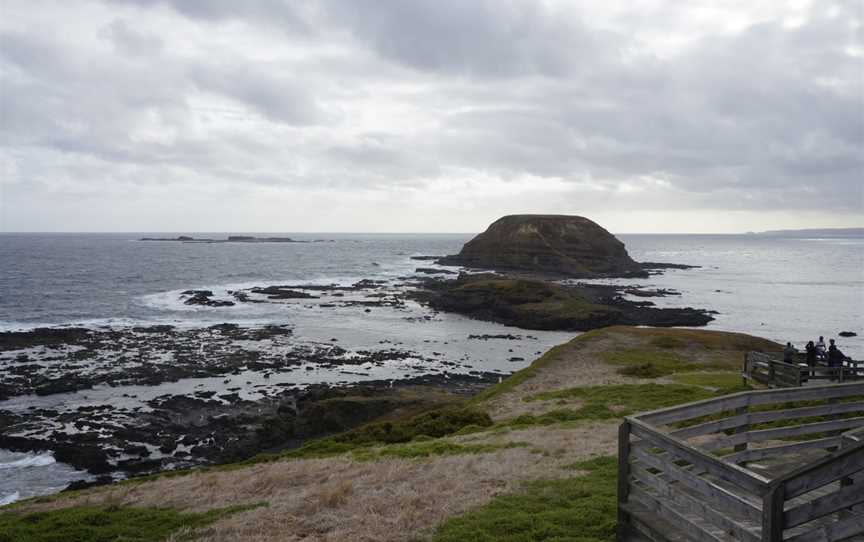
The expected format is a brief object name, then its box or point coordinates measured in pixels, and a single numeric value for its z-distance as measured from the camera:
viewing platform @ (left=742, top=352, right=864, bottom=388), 20.83
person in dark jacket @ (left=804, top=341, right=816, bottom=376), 23.41
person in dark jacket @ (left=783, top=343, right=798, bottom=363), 23.27
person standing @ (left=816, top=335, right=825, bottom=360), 24.20
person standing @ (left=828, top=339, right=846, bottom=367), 22.66
